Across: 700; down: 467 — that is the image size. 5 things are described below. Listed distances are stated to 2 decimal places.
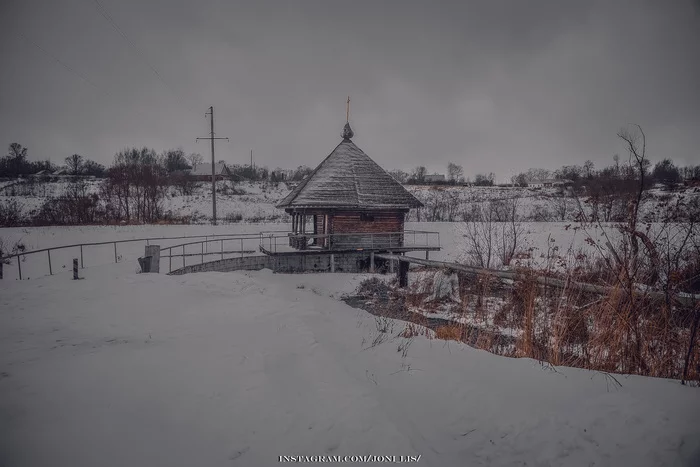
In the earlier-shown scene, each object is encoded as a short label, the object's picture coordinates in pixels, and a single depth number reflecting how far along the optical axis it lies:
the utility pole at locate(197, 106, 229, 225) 26.87
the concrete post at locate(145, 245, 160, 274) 11.31
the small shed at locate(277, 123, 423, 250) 17.75
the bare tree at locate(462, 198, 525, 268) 16.33
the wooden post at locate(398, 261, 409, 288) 16.52
